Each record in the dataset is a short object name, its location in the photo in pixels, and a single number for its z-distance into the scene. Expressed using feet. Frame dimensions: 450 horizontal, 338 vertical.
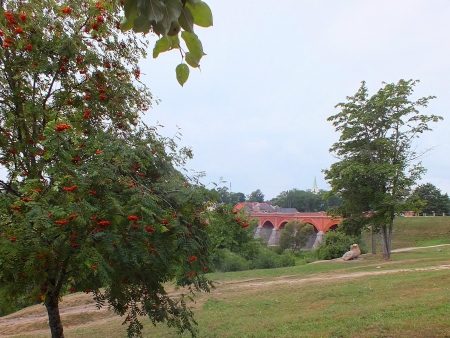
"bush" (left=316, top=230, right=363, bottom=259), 82.89
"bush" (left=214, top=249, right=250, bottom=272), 72.82
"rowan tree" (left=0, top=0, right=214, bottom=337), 9.93
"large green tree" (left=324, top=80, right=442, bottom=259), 59.82
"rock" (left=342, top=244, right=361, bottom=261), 68.44
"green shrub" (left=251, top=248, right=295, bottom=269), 80.07
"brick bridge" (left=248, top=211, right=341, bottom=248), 135.54
